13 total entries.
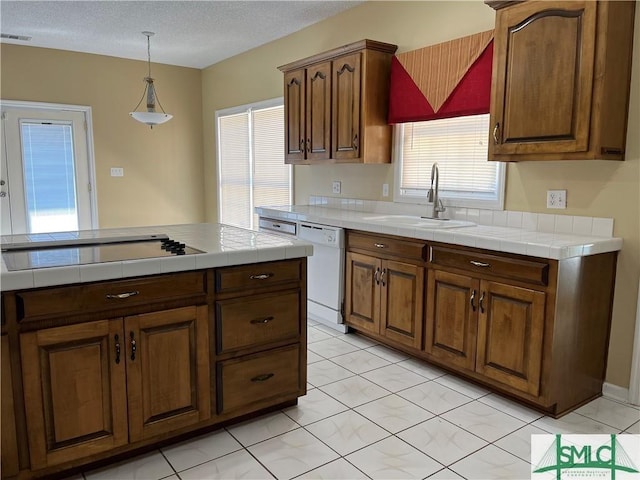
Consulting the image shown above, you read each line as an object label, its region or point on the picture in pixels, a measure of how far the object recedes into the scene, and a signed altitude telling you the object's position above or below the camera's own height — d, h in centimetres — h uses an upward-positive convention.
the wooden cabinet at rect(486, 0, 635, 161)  234 +51
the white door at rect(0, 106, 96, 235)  543 +4
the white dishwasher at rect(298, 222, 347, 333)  362 -74
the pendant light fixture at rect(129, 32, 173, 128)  415 +54
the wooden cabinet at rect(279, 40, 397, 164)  366 +58
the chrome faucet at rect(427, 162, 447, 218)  335 -13
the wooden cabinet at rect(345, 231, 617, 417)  238 -74
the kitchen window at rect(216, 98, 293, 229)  525 +16
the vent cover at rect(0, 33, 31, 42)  493 +140
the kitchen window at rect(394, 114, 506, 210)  324 +10
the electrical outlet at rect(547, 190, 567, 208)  280 -12
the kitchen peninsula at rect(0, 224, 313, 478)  176 -68
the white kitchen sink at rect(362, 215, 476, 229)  320 -30
